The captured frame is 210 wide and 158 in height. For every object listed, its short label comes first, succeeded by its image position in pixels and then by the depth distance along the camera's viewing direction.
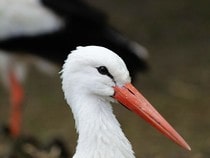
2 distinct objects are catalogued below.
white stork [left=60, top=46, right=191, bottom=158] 9.18
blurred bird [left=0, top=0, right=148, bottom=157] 17.31
